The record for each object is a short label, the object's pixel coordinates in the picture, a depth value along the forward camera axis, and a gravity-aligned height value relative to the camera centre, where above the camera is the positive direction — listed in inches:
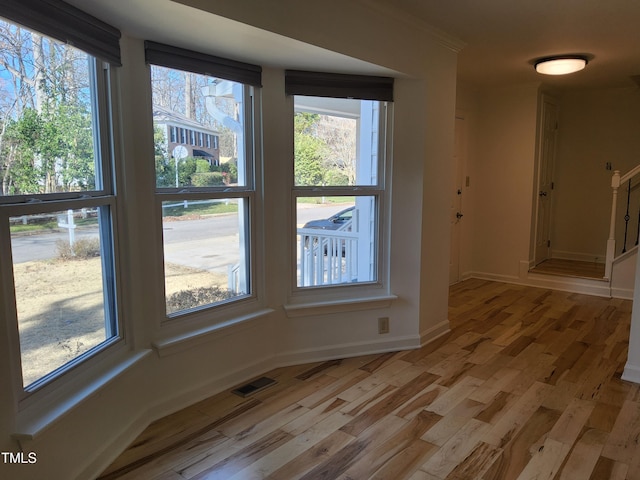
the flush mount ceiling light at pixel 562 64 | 158.2 +41.5
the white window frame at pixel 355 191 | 121.5 -1.7
